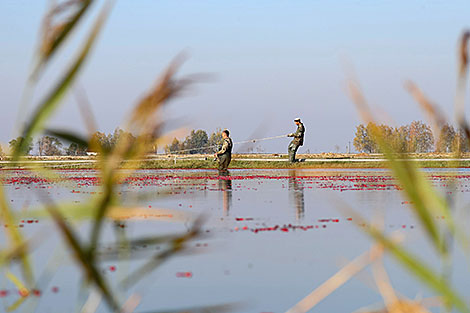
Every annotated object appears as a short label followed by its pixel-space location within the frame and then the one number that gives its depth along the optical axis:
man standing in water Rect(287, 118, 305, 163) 75.88
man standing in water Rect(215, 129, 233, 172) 62.50
